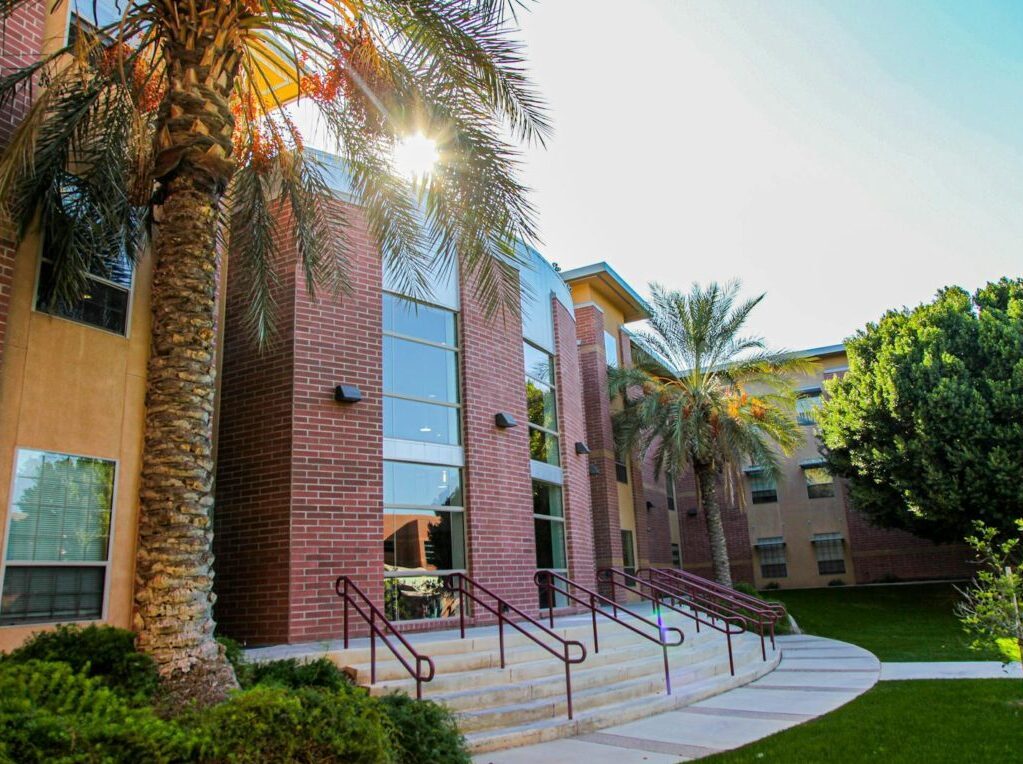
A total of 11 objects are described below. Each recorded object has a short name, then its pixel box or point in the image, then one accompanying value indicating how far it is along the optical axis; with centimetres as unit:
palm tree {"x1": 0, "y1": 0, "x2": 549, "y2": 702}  611
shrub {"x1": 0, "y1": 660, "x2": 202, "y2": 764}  382
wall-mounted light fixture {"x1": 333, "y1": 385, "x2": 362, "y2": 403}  1152
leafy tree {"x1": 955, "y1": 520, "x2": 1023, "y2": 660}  841
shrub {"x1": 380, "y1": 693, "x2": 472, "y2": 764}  575
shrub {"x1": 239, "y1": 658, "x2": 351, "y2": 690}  713
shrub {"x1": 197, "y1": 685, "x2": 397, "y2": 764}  446
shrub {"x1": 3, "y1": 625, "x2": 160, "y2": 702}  563
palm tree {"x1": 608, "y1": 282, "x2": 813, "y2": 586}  2230
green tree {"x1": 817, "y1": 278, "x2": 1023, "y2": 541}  2100
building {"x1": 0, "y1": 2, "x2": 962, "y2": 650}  805
